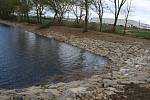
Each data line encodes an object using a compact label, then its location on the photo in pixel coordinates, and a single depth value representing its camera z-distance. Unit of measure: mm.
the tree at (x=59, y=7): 30847
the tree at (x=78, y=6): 28024
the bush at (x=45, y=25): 29788
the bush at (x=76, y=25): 27570
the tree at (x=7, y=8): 43856
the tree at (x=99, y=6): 26240
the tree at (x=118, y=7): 23727
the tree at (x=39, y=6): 33291
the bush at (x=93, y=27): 25799
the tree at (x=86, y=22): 23546
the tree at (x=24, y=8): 37943
